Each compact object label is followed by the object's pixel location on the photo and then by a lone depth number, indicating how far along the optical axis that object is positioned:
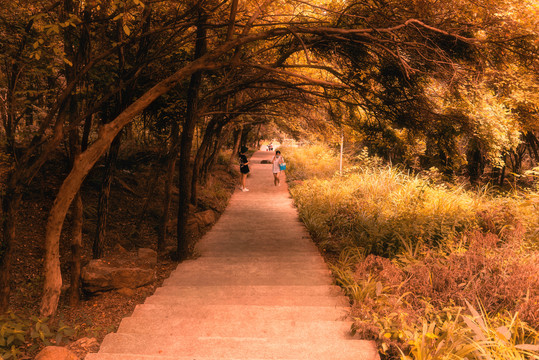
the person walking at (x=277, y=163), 15.69
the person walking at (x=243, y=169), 14.38
